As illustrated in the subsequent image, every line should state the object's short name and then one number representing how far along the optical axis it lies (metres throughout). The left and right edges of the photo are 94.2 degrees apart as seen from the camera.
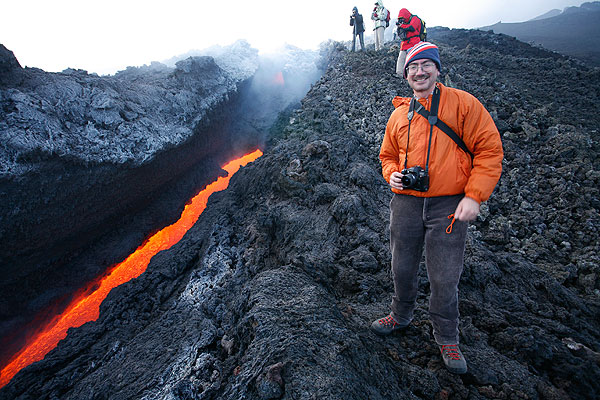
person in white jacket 9.32
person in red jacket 6.05
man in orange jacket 1.73
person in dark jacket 10.55
